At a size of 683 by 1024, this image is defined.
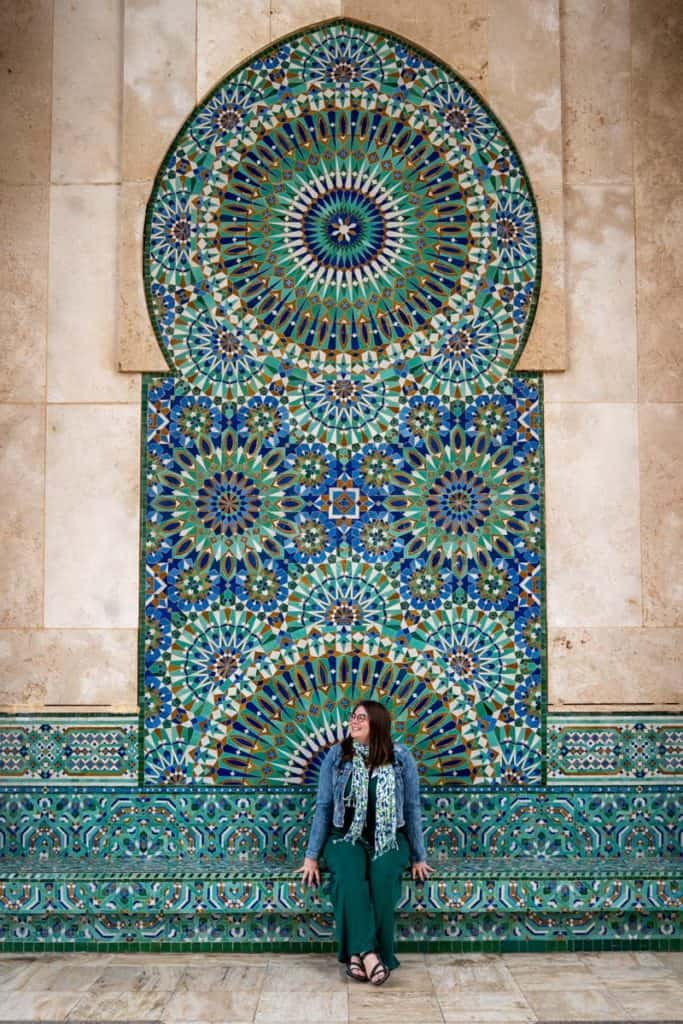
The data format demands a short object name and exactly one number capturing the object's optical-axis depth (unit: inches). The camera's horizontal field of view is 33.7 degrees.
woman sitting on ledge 141.4
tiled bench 151.3
